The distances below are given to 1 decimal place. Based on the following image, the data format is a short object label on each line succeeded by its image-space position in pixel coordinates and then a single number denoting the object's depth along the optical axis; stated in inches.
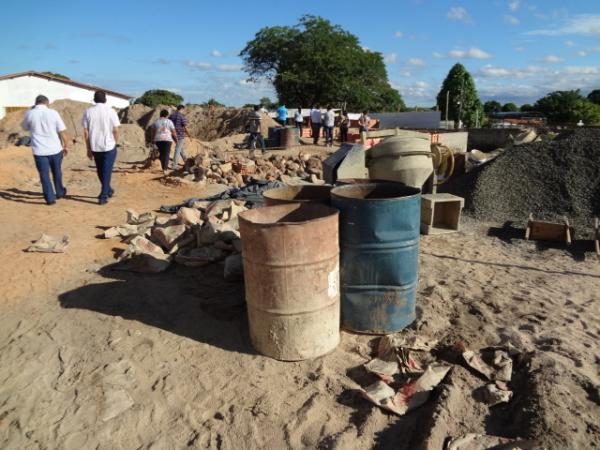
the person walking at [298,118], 805.9
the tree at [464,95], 1356.2
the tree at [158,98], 1924.7
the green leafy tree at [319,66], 1380.4
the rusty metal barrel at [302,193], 166.2
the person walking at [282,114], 768.9
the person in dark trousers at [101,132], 282.5
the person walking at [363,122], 804.4
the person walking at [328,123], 705.2
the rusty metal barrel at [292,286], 124.4
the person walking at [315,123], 758.5
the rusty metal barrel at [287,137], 673.0
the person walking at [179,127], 435.2
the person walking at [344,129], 765.9
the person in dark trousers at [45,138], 278.8
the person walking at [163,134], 399.9
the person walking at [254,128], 576.9
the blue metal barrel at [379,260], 137.6
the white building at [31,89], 1352.6
